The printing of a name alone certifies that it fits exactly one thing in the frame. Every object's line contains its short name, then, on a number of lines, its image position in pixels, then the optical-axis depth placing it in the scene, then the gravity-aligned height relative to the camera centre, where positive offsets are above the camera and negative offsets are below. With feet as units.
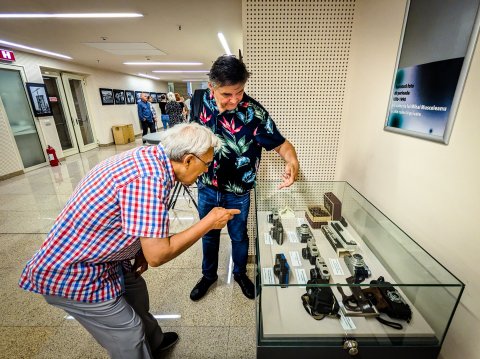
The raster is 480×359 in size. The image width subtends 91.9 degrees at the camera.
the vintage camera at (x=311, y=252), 4.74 -3.02
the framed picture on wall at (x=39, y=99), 20.21 +0.53
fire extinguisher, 21.53 -4.56
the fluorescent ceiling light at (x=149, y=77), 41.41 +4.79
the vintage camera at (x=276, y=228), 5.27 -2.84
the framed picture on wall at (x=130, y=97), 37.33 +1.01
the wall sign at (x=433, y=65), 3.13 +0.48
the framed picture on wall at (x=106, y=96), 30.99 +1.01
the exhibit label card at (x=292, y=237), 5.38 -3.06
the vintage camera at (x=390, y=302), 3.60 -3.05
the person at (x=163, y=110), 30.78 -1.07
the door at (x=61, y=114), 24.12 -1.00
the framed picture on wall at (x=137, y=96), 40.81 +1.22
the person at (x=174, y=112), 21.73 -0.83
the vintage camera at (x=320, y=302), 3.64 -3.15
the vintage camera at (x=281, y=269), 3.92 -2.90
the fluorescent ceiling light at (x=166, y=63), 27.90 +4.67
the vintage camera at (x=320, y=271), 4.12 -3.01
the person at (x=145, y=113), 29.99 -1.25
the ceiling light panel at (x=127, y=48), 18.42 +4.52
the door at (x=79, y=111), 26.35 -0.76
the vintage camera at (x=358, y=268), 4.21 -2.98
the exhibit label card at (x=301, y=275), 4.02 -3.01
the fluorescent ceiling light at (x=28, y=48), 17.50 +4.47
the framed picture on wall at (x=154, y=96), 47.81 +1.38
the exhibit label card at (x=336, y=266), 4.30 -3.05
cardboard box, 32.59 -4.09
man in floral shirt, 5.21 -0.99
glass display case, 3.38 -3.07
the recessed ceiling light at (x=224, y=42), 17.39 +4.78
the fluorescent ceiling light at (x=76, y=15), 12.35 +4.56
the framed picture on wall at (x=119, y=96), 34.04 +1.06
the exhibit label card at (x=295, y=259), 4.60 -3.09
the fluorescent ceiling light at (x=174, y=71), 36.45 +4.74
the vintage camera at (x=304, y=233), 5.37 -2.97
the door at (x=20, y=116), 18.42 -0.87
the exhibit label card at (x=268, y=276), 3.50 -2.61
